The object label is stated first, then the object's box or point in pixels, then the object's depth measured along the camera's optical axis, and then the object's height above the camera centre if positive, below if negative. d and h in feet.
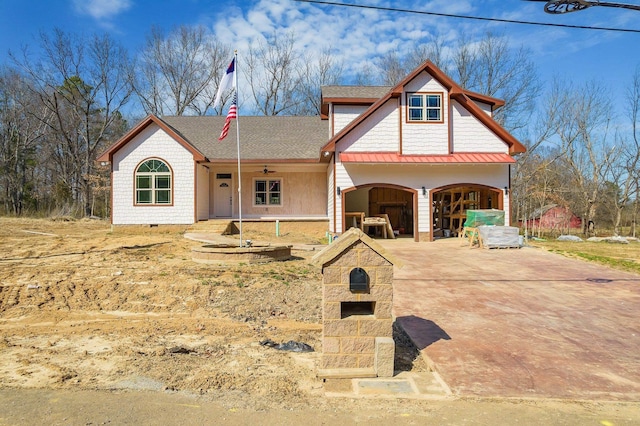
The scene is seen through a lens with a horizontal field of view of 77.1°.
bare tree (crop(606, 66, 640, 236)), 94.32 +7.54
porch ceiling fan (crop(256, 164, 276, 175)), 63.87 +7.60
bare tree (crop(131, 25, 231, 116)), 121.90 +41.01
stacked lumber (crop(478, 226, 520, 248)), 44.62 -2.24
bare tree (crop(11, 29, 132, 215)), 104.68 +25.71
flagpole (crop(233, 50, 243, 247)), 35.76 +12.69
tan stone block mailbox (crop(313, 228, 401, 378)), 14.01 -2.86
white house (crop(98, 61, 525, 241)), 53.83 +7.75
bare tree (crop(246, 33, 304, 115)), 126.93 +40.47
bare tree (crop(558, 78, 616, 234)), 96.73 +11.16
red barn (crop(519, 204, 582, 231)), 102.68 -0.34
